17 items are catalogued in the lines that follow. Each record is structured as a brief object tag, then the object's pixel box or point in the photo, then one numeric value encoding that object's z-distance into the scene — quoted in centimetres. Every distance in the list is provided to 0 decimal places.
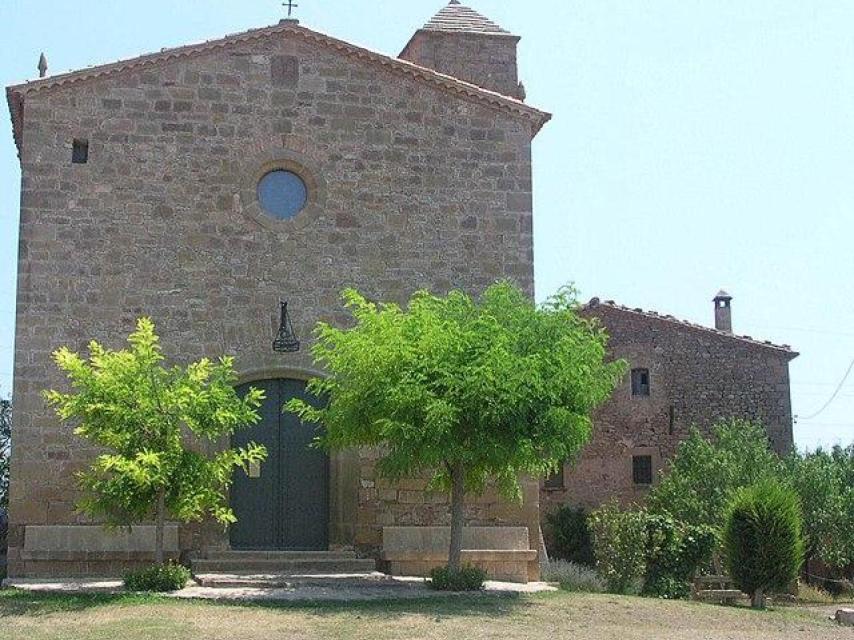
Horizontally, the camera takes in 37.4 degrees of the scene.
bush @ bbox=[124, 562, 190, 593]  1536
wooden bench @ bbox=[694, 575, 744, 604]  1855
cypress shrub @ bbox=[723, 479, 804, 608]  1769
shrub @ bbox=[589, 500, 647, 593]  1814
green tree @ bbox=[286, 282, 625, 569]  1538
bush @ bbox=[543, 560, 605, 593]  1869
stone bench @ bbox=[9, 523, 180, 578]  1714
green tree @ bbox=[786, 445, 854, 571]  2642
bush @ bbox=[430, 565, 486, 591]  1606
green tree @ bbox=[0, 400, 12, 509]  2547
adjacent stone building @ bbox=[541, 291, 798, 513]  3094
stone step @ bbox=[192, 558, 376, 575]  1722
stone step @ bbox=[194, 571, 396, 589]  1606
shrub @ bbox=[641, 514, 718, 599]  1808
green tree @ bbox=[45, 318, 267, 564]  1520
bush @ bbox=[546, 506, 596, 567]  2867
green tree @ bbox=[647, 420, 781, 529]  2636
